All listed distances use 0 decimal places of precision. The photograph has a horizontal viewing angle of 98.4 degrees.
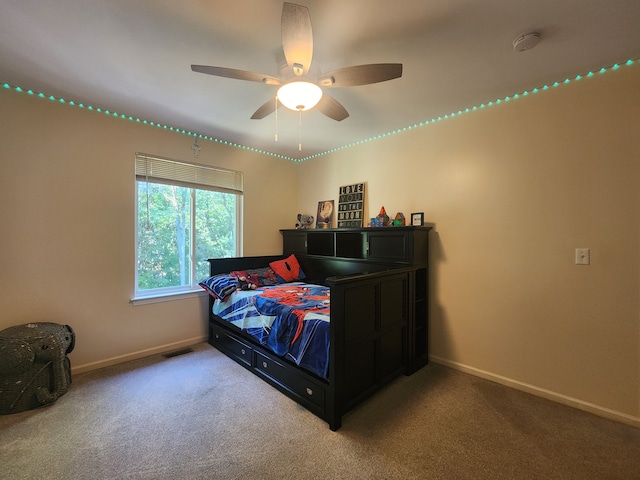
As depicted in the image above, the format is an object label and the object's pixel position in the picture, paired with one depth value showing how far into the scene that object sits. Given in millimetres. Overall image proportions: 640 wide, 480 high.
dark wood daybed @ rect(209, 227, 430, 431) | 1892
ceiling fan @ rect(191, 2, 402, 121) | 1333
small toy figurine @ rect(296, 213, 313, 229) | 4117
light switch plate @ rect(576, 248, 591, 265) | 2064
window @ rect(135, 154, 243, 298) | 3025
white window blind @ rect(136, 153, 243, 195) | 2994
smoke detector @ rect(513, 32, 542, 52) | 1627
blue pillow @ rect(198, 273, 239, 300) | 2998
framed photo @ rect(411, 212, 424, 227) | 2877
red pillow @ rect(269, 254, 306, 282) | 3697
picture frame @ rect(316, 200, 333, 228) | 3850
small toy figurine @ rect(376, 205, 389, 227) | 3051
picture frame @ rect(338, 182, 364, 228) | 3482
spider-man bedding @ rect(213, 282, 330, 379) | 2006
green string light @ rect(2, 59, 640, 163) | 2102
